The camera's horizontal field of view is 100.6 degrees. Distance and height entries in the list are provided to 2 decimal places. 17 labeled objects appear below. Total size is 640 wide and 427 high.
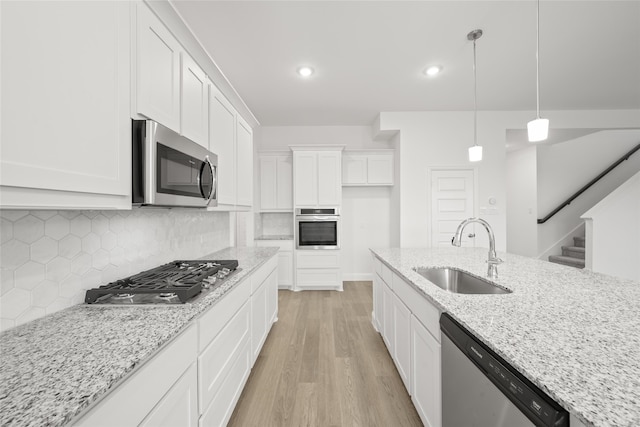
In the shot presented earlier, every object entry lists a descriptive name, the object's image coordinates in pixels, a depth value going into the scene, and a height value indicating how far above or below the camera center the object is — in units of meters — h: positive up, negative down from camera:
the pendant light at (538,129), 1.75 +0.57
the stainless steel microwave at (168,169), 1.14 +0.24
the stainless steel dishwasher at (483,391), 0.68 -0.55
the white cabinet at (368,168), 4.73 +0.85
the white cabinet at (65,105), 0.67 +0.34
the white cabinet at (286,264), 4.49 -0.83
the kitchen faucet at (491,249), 1.69 -0.23
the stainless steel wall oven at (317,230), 4.46 -0.25
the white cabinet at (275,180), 4.72 +0.63
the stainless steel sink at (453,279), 1.78 -0.47
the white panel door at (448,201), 4.32 +0.23
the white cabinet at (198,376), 0.75 -0.63
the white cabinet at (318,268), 4.45 -0.89
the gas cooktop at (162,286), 1.21 -0.36
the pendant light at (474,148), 2.44 +0.66
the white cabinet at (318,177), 4.45 +0.64
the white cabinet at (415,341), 1.32 -0.79
